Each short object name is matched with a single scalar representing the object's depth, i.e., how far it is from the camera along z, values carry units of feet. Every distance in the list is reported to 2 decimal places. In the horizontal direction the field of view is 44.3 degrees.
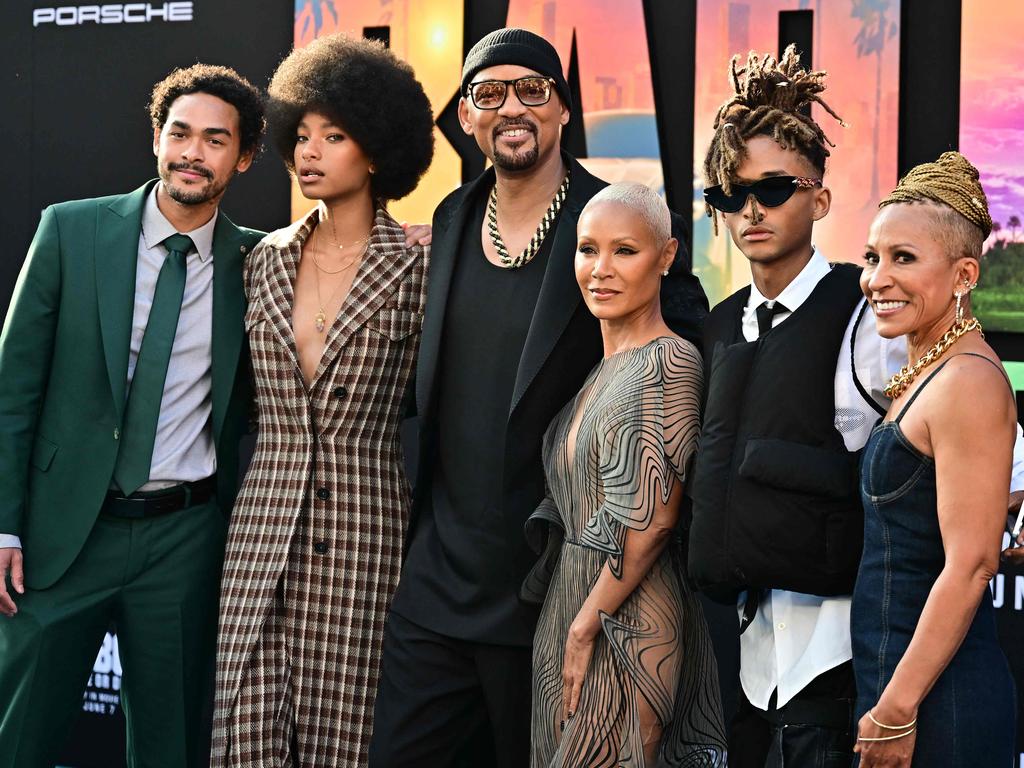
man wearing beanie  10.55
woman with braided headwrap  7.46
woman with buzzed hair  9.12
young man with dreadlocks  8.48
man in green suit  11.96
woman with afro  11.63
